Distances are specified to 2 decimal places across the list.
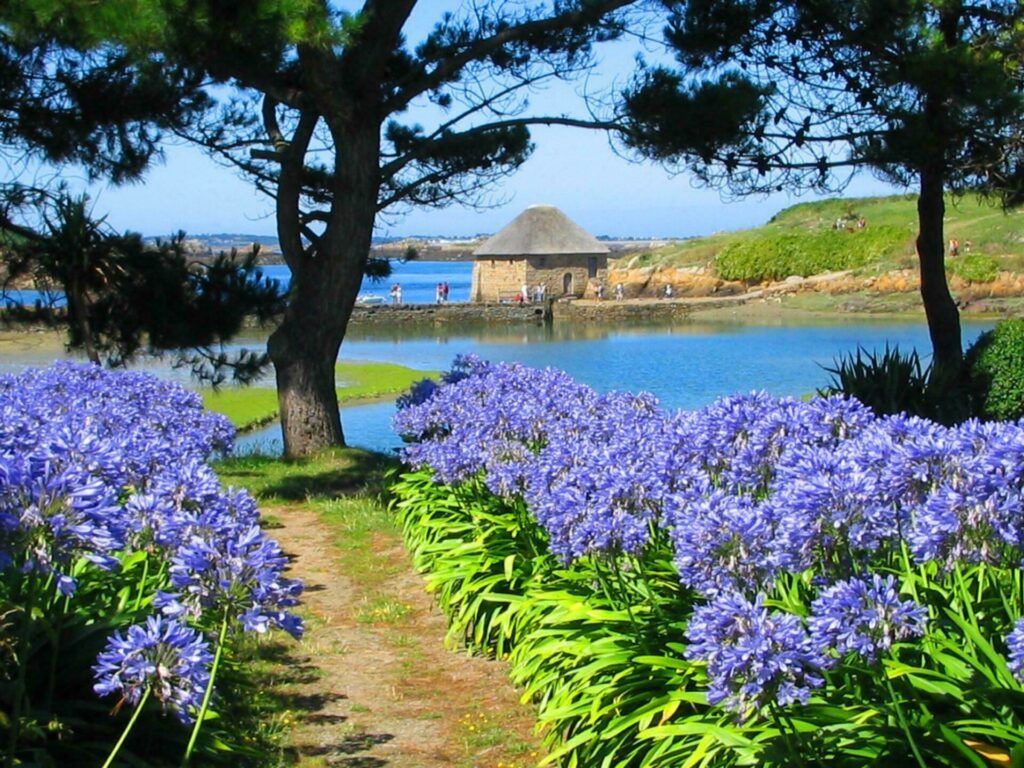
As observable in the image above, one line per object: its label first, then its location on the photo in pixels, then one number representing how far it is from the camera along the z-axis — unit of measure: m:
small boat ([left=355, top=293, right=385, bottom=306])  59.06
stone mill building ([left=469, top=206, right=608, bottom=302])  59.73
